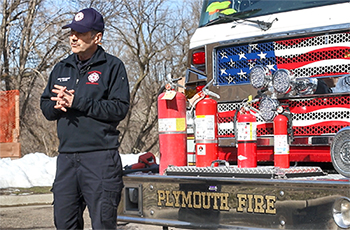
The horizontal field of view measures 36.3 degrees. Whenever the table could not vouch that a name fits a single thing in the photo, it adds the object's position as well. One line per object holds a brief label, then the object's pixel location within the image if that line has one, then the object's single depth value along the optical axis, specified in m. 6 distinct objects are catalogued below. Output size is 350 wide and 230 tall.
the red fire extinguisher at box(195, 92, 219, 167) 4.21
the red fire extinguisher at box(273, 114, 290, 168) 3.91
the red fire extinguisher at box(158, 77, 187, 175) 4.39
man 3.47
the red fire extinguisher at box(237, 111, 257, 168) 3.98
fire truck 3.41
